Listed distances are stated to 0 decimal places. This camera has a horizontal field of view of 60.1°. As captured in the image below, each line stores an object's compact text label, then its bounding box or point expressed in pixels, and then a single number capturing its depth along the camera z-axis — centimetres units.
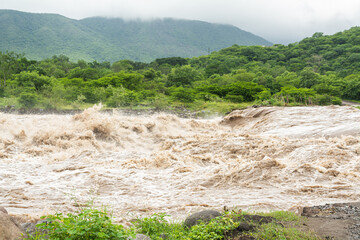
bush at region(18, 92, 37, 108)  2764
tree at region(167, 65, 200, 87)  4959
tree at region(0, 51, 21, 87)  4681
